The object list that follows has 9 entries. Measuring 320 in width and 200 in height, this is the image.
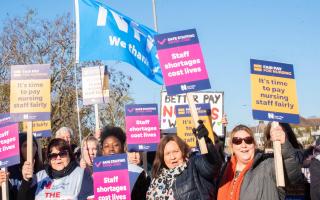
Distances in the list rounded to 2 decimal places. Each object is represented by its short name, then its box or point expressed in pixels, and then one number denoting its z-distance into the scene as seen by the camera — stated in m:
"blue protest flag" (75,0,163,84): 9.13
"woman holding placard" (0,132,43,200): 5.88
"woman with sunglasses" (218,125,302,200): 4.54
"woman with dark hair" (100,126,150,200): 5.66
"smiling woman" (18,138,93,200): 5.24
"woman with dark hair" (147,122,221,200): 4.69
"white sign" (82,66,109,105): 7.91
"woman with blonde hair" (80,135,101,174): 6.75
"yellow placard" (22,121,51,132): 7.73
